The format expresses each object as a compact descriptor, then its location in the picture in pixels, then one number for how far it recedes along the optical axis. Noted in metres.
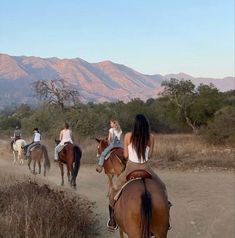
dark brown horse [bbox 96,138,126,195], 16.23
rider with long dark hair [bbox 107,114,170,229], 7.88
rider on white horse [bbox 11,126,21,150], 32.02
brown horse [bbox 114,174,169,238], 6.90
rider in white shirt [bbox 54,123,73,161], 19.91
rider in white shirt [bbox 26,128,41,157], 25.08
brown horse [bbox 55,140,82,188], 19.41
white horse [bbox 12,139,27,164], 30.55
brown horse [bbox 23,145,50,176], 24.50
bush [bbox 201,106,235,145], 32.38
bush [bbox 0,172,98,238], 8.70
